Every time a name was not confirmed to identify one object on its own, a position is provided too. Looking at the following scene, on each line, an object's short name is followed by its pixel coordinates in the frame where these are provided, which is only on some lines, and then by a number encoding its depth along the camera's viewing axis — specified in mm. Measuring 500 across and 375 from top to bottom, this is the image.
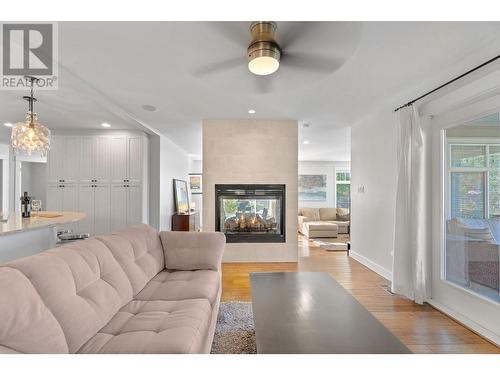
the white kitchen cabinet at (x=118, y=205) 5191
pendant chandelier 2920
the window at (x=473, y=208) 2363
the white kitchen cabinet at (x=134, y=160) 5246
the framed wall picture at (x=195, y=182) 8930
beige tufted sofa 1064
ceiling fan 1195
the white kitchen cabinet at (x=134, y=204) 5211
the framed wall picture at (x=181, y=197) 6840
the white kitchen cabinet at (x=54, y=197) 5109
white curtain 2990
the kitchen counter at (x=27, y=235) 2166
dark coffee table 1280
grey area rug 1946
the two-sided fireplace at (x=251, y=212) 4543
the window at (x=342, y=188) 9242
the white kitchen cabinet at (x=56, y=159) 5117
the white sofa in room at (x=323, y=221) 7020
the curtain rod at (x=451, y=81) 2210
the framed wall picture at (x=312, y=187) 9125
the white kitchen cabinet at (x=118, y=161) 5219
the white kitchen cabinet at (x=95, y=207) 5156
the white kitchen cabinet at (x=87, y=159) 5168
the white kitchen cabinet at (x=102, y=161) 5188
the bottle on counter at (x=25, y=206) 2908
